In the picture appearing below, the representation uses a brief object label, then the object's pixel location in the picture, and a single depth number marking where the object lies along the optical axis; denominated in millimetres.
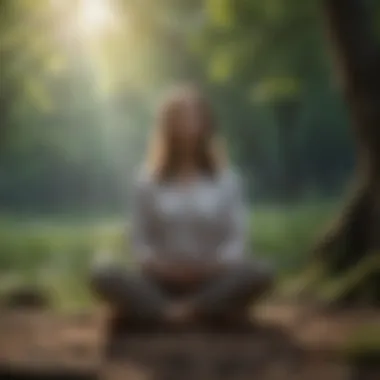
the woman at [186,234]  3594
